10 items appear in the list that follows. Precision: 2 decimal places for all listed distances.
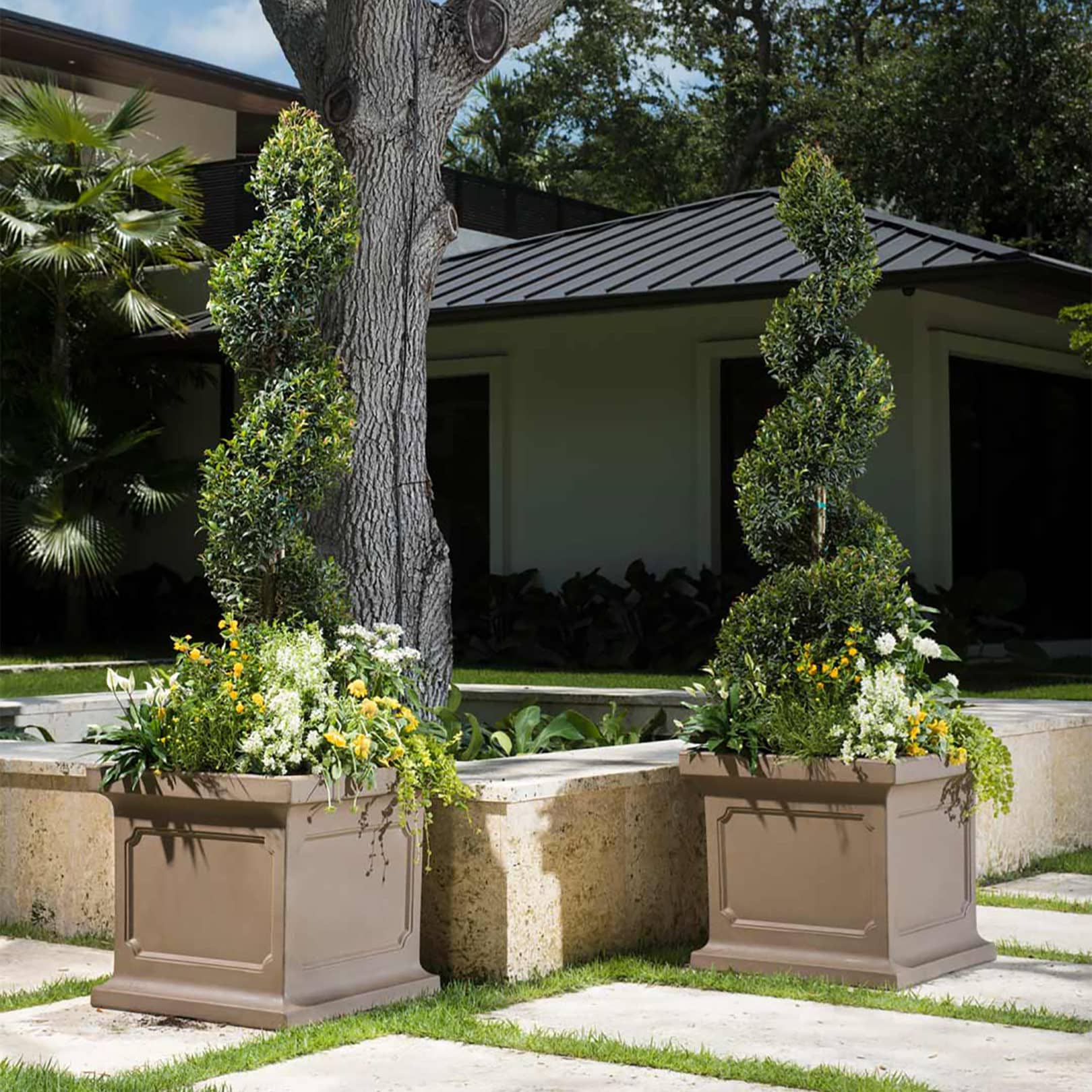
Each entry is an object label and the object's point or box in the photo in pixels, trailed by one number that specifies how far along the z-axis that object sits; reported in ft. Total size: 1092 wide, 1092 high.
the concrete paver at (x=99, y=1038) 15.28
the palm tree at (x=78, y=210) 55.57
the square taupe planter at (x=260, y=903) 16.39
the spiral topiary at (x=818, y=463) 19.67
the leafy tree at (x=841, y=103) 94.02
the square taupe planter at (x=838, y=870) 18.21
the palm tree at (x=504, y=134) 126.11
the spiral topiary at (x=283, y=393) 18.81
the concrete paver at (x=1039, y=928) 20.77
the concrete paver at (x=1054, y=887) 24.36
